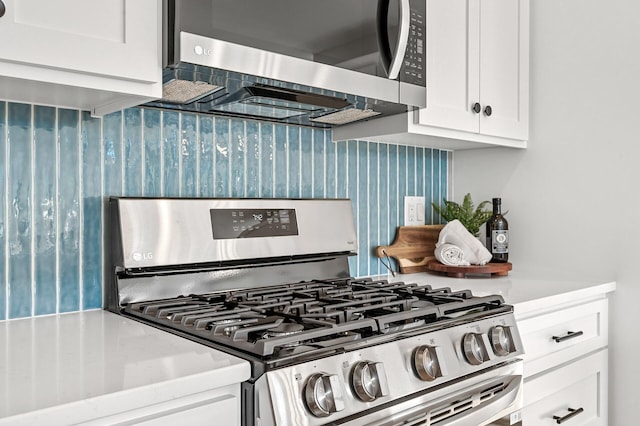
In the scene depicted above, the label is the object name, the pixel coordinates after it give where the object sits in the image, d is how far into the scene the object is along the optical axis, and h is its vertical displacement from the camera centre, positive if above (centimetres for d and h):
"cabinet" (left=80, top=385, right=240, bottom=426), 82 -31
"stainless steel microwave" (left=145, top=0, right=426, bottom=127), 117 +36
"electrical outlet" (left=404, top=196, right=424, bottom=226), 217 -1
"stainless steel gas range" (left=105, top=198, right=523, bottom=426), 97 -23
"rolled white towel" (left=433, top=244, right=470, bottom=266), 200 -17
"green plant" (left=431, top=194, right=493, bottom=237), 219 -3
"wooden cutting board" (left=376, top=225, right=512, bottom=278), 199 -17
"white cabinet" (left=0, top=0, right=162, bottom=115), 98 +30
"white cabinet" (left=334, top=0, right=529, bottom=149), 174 +43
